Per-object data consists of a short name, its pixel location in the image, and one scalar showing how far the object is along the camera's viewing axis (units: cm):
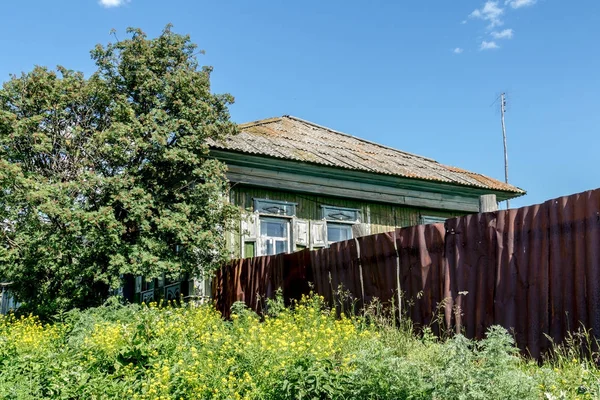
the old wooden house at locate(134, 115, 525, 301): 1336
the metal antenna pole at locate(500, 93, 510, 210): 2798
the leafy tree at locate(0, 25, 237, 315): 1123
